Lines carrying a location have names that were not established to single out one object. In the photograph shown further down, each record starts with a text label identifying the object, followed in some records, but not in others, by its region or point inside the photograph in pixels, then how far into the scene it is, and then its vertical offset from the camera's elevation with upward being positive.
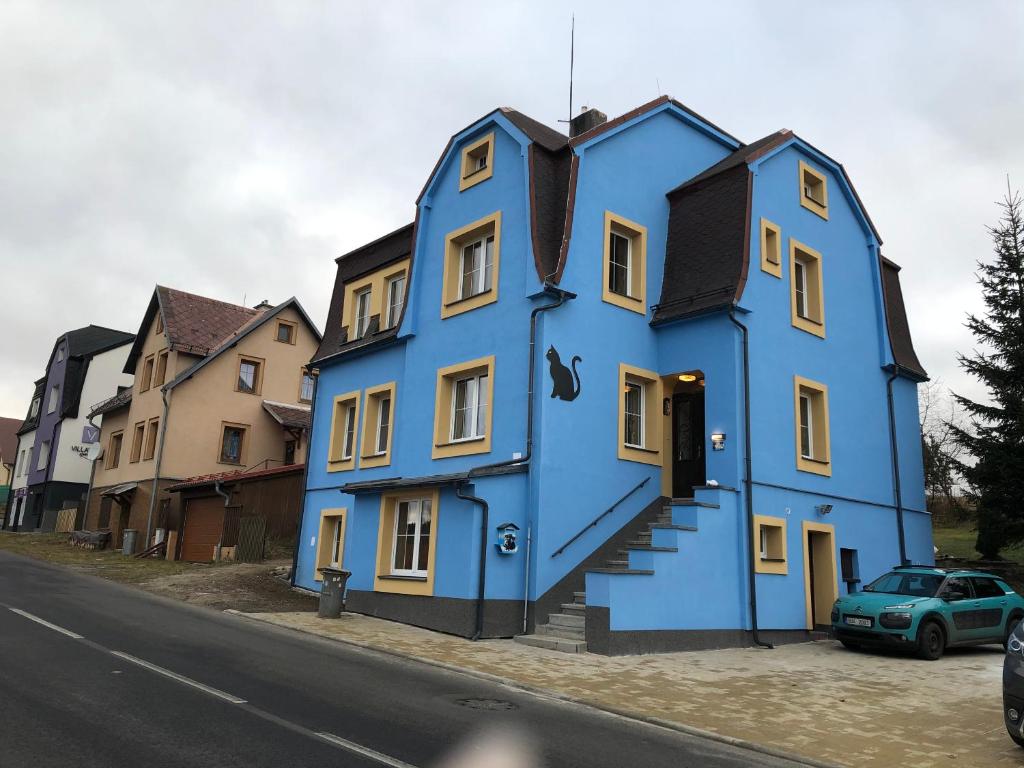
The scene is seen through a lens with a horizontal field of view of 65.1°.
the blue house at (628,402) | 14.80 +3.72
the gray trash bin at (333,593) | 16.14 -0.59
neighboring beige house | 31.91 +6.30
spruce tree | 20.34 +4.75
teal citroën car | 13.78 -0.37
